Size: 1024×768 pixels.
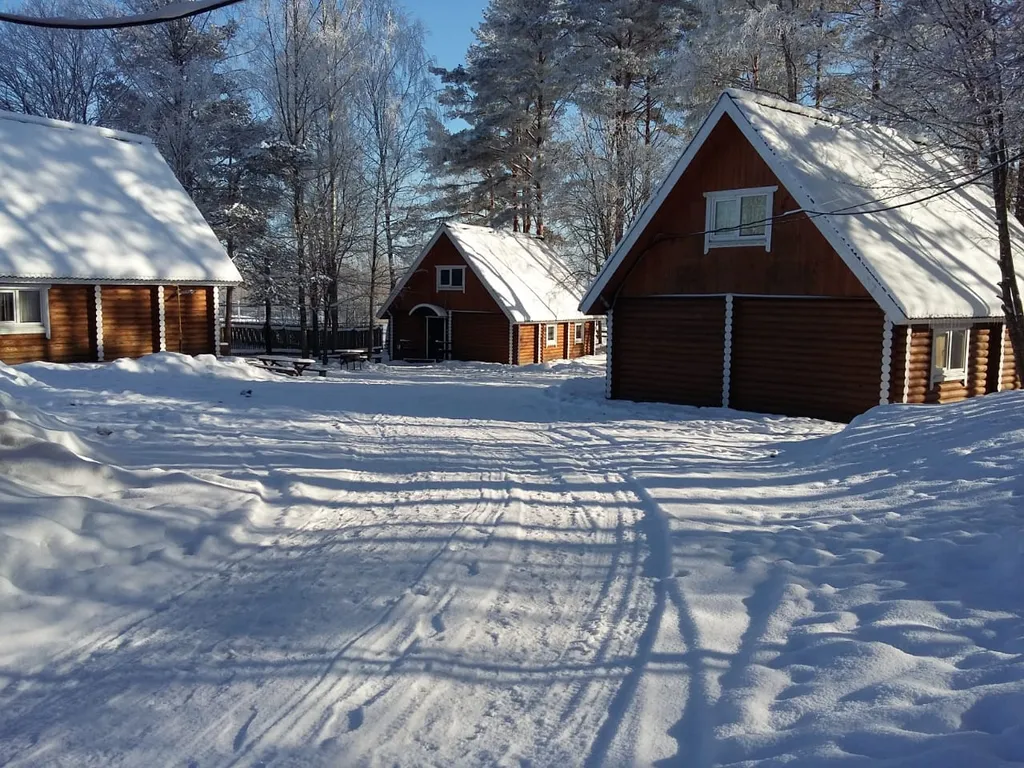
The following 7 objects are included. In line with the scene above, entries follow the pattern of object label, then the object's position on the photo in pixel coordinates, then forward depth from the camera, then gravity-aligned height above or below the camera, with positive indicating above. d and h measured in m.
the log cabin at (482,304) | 31.53 +0.76
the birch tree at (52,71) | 37.91 +12.19
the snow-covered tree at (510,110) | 36.25 +10.39
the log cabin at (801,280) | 14.70 +0.89
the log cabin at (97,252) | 19.86 +1.83
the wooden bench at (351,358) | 29.05 -1.34
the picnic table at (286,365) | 23.36 -1.32
